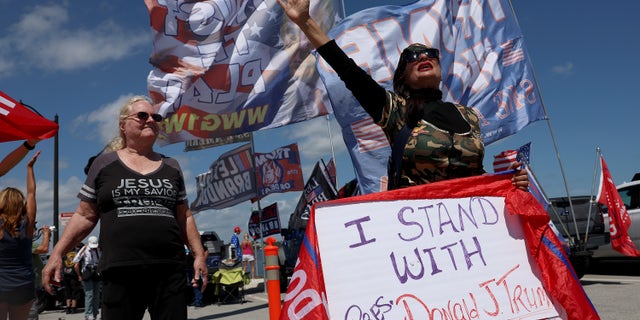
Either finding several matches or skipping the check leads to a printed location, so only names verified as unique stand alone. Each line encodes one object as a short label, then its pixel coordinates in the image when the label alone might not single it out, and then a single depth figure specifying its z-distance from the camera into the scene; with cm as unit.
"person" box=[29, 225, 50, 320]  531
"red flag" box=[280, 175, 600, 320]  215
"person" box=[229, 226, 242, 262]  1859
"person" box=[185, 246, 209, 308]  1188
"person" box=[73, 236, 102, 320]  994
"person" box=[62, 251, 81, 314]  1330
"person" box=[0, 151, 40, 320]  471
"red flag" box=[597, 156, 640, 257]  894
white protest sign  213
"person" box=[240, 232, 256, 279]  2046
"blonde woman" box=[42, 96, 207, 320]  259
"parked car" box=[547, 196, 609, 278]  956
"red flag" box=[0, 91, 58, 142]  537
